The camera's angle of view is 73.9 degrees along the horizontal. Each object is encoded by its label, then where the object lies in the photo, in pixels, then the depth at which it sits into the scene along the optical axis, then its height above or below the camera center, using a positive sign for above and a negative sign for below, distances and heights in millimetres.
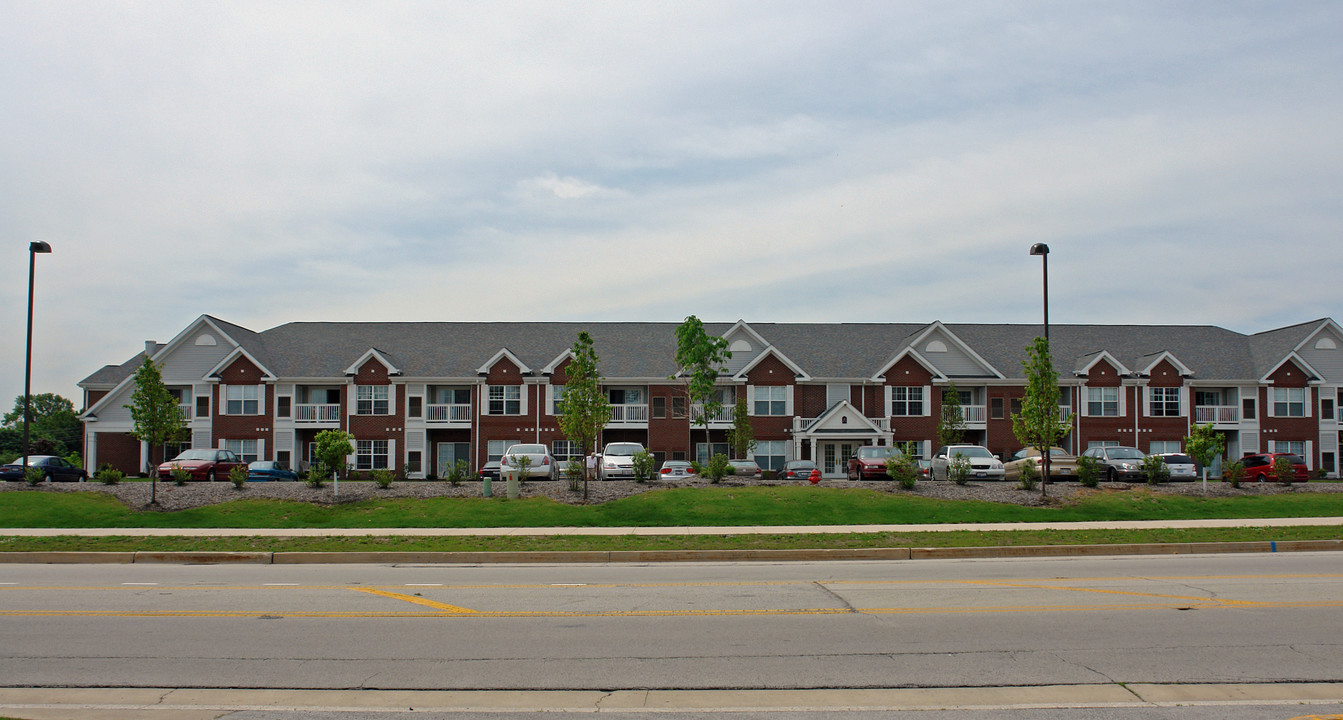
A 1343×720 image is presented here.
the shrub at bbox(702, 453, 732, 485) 27766 -2255
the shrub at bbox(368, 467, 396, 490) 26391 -2372
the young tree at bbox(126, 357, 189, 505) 25469 -274
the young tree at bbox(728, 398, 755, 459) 42531 -1768
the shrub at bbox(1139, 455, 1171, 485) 28141 -2447
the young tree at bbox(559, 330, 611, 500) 25875 -108
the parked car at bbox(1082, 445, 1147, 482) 32000 -2491
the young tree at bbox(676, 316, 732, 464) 42938 +1773
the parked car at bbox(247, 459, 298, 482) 38656 -3178
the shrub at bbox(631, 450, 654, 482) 28531 -2234
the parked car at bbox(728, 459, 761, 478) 35656 -2964
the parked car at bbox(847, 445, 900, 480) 32375 -2437
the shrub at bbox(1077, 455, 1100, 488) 27156 -2427
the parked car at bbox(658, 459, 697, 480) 32250 -2707
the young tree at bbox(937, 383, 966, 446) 44594 -1300
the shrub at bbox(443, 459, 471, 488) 27766 -2352
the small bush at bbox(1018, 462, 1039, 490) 25859 -2436
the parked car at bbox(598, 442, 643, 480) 33562 -2486
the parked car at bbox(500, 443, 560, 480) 32869 -2429
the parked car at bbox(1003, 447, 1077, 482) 32094 -2611
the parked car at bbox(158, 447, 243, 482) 35656 -2603
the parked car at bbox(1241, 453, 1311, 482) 31845 -2924
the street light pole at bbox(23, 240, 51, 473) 31906 +1372
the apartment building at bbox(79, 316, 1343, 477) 46969 +35
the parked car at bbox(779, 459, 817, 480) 34812 -2983
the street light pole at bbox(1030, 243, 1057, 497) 31562 +5034
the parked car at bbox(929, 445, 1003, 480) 31438 -2446
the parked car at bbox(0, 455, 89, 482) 37344 -2935
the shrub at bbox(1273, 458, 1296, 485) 28125 -2480
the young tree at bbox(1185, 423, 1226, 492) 27797 -1647
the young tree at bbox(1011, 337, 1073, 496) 25578 -427
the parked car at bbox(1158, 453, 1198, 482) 31656 -2753
